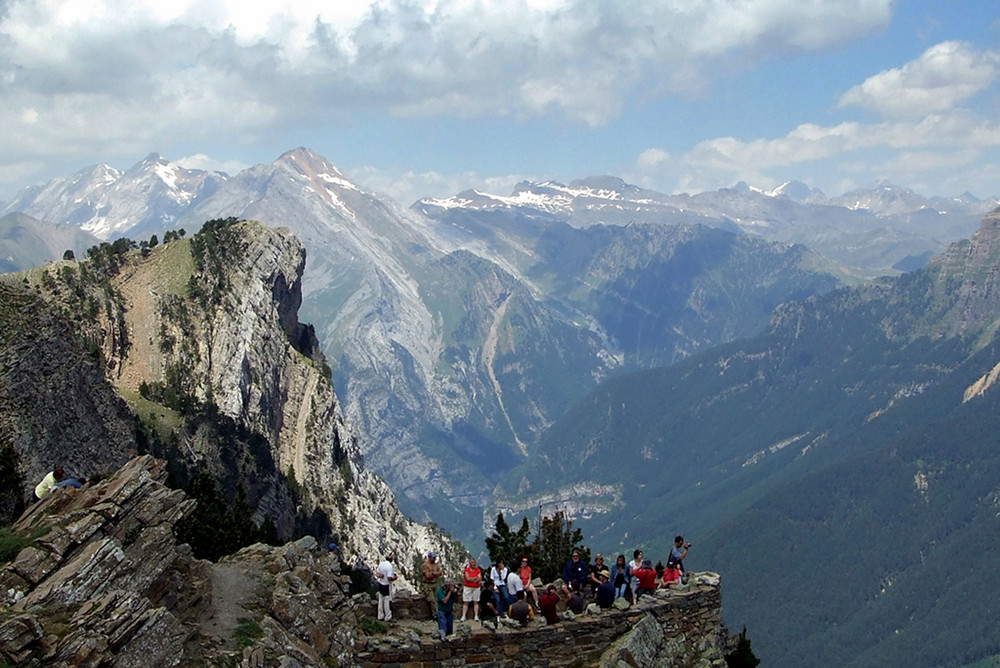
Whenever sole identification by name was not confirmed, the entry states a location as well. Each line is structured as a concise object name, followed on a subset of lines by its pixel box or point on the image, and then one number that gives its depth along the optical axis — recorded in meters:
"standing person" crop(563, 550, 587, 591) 41.06
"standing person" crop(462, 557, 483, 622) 38.47
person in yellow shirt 36.50
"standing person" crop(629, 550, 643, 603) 39.97
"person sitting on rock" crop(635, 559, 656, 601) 40.19
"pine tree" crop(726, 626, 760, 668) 42.69
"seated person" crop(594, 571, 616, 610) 38.75
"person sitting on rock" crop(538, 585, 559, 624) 37.75
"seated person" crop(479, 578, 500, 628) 38.66
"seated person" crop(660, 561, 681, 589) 41.22
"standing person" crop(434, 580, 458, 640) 37.25
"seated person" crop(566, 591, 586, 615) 38.56
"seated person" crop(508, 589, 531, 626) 37.59
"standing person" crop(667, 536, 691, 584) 42.25
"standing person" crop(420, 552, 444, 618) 42.09
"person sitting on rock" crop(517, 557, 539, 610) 39.28
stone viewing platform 36.84
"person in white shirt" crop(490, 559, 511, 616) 39.28
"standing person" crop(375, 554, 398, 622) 40.22
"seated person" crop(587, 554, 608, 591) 40.85
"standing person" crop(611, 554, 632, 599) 40.28
